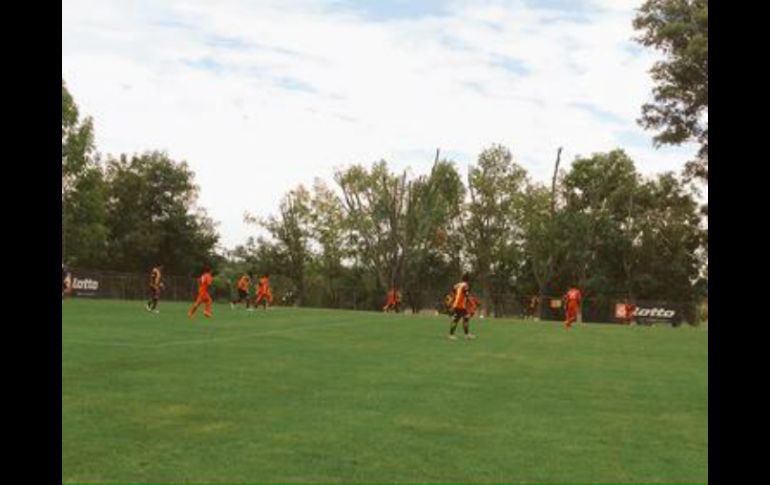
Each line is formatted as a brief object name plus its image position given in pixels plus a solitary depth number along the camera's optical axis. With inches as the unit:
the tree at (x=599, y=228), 3056.1
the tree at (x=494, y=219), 3491.6
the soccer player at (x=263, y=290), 1835.6
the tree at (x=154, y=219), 3198.8
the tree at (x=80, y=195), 2797.7
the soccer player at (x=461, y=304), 1068.5
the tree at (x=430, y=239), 3343.5
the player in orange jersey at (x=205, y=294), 1318.9
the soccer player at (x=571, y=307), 1644.4
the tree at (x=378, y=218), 3346.5
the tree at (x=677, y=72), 1785.2
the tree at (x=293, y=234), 3821.4
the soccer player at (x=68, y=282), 2202.3
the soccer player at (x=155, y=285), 1432.1
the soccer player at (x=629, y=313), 2500.0
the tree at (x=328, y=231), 3768.0
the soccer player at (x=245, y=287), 1836.9
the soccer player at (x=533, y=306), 2844.5
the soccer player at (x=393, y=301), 2682.1
